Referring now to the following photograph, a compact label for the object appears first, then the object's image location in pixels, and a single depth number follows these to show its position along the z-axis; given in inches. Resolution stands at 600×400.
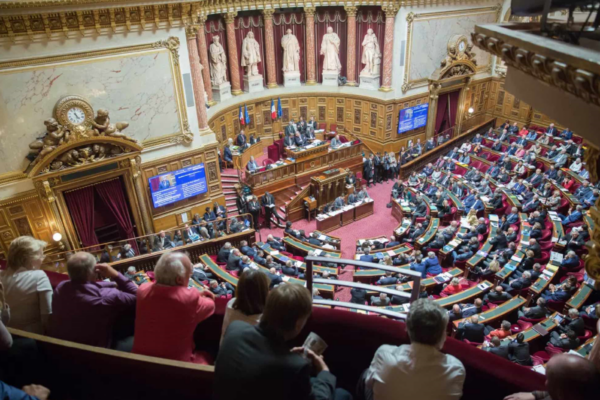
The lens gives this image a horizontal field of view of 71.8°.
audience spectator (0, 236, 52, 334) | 123.8
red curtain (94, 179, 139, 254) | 457.4
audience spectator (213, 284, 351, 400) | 81.2
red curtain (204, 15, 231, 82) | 651.5
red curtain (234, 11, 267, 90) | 688.6
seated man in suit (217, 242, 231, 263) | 446.9
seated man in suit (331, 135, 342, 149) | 664.2
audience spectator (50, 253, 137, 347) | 117.4
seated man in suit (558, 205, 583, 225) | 440.6
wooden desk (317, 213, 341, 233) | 551.9
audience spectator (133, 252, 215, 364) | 110.6
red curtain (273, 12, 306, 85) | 716.7
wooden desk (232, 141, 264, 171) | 651.5
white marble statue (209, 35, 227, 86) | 652.1
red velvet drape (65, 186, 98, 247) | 441.1
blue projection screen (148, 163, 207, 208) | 492.1
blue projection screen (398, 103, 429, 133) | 714.8
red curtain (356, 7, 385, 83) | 676.7
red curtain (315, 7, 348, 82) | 717.3
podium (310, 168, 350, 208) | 587.5
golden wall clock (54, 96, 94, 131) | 402.3
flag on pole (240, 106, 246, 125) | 689.0
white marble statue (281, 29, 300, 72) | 716.7
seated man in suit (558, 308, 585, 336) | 296.4
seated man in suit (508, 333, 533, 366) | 269.7
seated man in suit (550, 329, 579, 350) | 286.2
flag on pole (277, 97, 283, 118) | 725.3
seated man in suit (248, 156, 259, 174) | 583.4
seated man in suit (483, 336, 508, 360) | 269.6
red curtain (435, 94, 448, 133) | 756.6
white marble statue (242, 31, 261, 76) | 692.1
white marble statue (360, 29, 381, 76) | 687.7
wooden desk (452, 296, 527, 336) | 324.5
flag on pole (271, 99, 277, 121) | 717.9
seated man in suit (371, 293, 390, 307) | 357.2
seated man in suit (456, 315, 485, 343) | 302.5
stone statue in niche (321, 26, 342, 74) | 719.1
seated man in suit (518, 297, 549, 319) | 323.9
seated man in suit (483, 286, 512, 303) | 354.3
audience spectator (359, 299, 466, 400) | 92.2
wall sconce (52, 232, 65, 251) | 426.0
